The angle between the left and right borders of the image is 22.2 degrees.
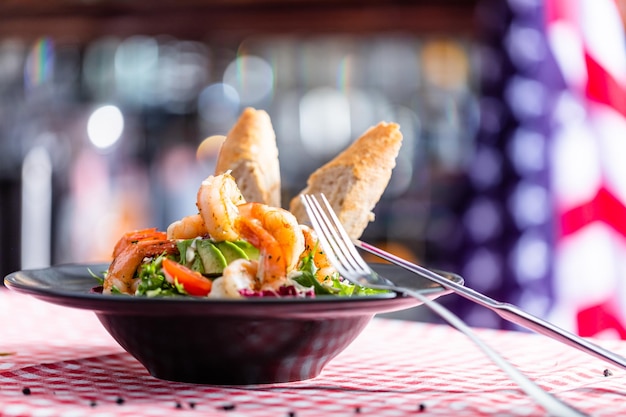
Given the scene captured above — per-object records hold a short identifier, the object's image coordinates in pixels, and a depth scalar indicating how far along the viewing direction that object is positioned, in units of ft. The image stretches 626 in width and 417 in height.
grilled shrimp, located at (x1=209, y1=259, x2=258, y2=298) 2.92
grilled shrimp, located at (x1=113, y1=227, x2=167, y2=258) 3.26
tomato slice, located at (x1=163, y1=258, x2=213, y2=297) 2.99
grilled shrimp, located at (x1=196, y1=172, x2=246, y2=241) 3.05
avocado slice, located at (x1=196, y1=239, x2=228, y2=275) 3.03
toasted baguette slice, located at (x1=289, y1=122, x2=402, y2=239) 3.51
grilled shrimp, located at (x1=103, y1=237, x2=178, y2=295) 3.14
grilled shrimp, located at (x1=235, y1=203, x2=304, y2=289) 2.98
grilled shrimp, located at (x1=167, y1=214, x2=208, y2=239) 3.16
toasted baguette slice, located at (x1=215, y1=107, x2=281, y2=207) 3.59
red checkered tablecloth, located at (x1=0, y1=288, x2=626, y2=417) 2.82
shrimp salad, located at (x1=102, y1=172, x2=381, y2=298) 2.98
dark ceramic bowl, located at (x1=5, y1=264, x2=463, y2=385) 2.78
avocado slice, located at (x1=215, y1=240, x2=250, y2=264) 3.04
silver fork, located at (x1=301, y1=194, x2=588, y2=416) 2.61
